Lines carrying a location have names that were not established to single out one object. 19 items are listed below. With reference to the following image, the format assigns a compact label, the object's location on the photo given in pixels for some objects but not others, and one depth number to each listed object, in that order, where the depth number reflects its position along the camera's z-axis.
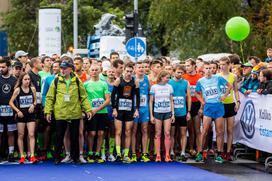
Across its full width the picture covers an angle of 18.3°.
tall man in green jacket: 16.73
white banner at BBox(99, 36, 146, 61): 33.28
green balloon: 22.89
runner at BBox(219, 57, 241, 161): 17.64
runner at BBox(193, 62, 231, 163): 17.39
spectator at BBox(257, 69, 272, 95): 16.62
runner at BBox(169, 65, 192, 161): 17.58
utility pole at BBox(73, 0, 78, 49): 42.56
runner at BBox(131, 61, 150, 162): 17.31
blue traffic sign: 26.19
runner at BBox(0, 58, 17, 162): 17.00
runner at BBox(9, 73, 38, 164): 16.94
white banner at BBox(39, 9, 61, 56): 36.88
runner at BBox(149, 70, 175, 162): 17.25
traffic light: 27.81
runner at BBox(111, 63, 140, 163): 17.05
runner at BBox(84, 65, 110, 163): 17.06
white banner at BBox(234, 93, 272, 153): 16.62
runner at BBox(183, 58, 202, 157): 18.06
